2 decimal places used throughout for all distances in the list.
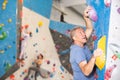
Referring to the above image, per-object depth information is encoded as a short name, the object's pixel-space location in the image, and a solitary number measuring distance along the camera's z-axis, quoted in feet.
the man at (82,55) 4.90
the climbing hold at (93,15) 4.77
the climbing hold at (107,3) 4.42
